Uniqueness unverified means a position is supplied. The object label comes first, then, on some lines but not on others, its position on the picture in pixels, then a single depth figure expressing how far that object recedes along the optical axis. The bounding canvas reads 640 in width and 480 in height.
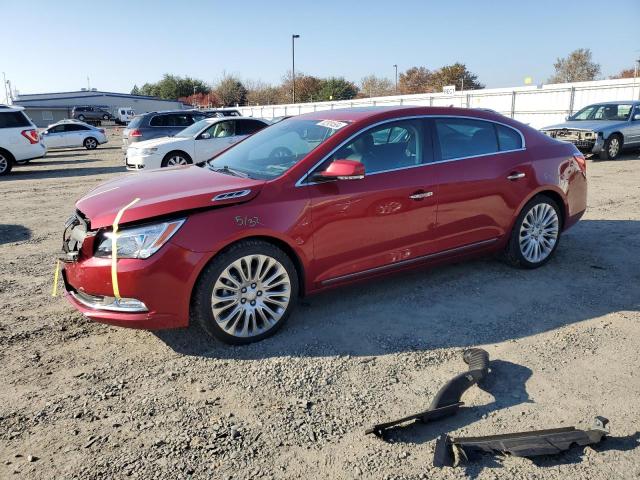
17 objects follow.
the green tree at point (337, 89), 74.44
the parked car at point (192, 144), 12.54
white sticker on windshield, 4.35
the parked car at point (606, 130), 15.05
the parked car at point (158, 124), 16.01
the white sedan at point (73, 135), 25.03
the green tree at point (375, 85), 83.12
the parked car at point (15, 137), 15.26
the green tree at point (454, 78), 75.69
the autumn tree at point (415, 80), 79.69
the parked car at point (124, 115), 61.75
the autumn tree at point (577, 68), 64.25
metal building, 72.71
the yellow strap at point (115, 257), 3.46
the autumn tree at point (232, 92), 83.69
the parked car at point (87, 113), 57.73
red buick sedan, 3.53
